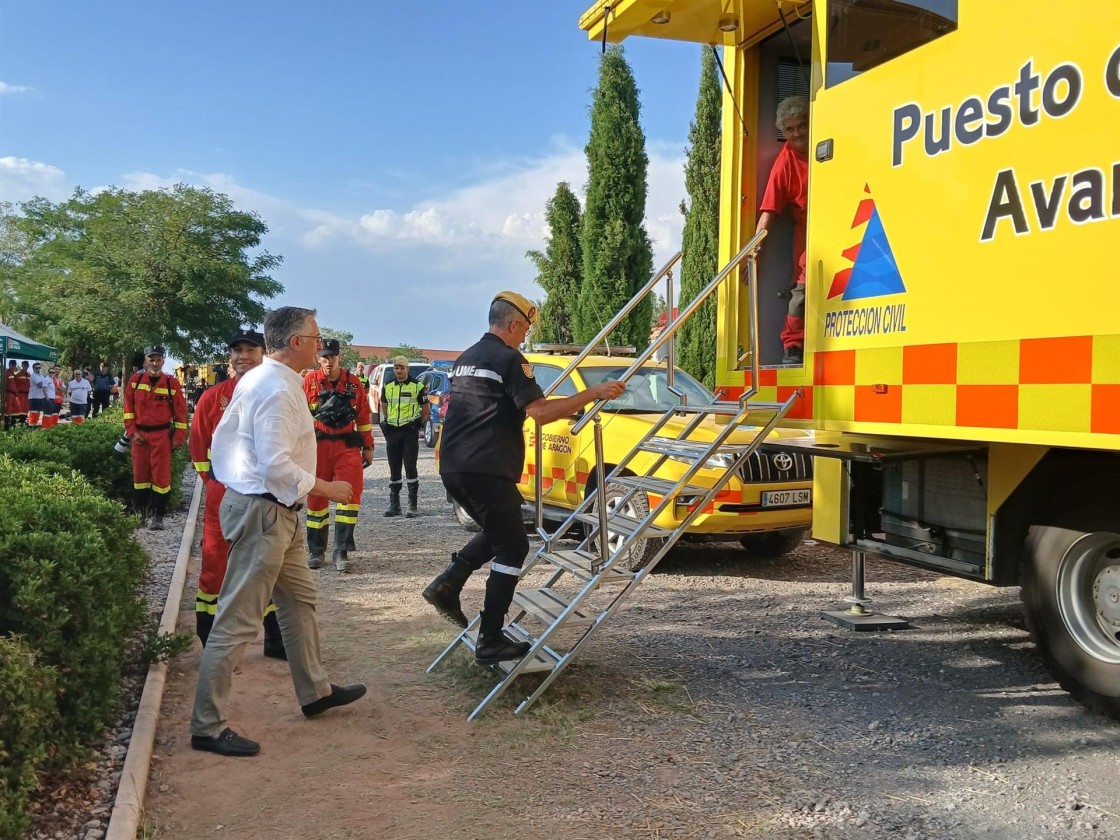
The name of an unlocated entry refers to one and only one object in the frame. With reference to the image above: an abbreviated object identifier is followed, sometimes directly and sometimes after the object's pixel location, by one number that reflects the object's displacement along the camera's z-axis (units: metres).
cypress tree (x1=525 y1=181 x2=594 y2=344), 24.33
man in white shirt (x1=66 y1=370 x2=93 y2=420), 24.11
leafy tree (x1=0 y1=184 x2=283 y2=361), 20.69
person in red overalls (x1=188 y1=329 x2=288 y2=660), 4.95
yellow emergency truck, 3.26
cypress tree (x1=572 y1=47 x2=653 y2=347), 21.06
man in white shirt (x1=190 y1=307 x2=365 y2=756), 3.75
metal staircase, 4.35
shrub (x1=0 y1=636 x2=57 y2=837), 2.64
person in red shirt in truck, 5.16
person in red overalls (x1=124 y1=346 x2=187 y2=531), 8.70
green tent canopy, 18.72
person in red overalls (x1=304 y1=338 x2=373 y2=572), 7.08
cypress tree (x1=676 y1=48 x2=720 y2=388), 17.98
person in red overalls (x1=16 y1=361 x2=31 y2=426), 22.67
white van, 21.75
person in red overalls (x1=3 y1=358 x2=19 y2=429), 21.78
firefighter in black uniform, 4.32
